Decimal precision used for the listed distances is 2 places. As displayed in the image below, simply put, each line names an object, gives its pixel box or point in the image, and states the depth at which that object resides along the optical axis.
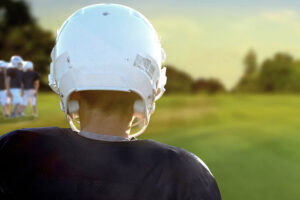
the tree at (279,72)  56.68
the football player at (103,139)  1.77
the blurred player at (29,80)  15.37
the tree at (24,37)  47.24
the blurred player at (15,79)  14.89
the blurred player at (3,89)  15.07
